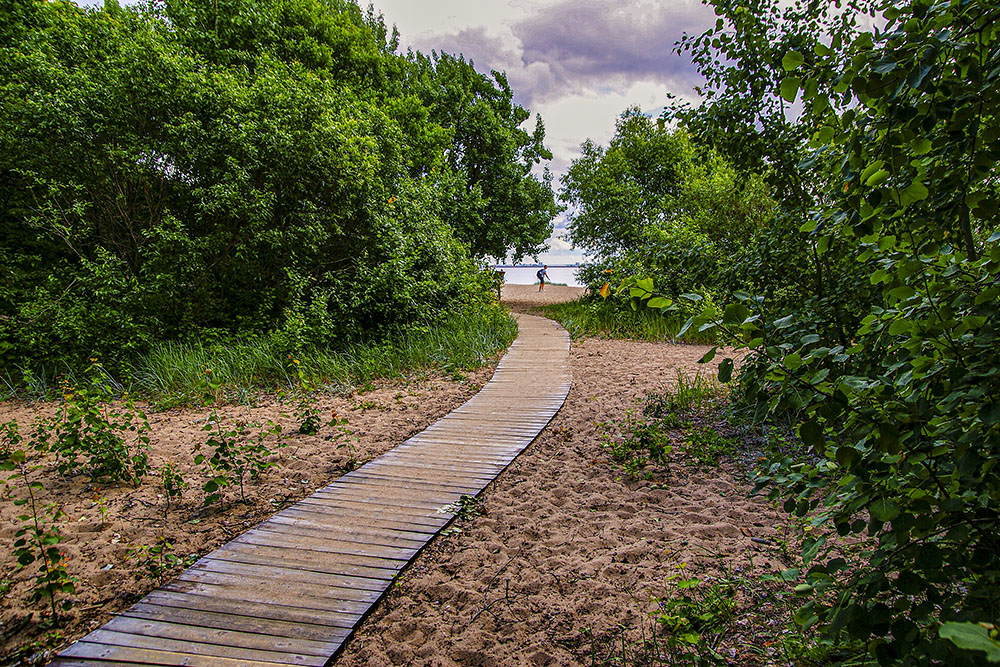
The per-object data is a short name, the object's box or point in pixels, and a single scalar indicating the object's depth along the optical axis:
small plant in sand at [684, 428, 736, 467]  3.89
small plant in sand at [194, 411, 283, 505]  2.98
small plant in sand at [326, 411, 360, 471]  3.95
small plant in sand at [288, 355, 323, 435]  4.45
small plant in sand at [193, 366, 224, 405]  5.60
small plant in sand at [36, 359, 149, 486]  3.38
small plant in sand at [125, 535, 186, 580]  2.51
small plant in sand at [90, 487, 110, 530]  2.99
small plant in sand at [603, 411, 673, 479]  3.82
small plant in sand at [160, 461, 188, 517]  3.19
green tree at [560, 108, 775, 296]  9.67
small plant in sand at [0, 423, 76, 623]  2.09
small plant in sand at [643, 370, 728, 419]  4.92
